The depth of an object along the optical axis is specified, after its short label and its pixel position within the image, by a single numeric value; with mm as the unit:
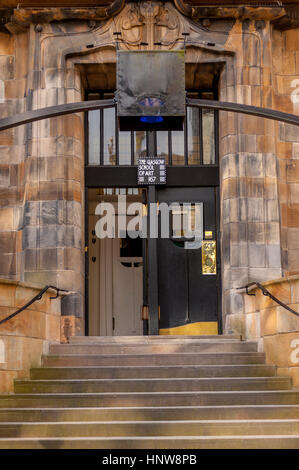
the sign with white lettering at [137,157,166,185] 14016
